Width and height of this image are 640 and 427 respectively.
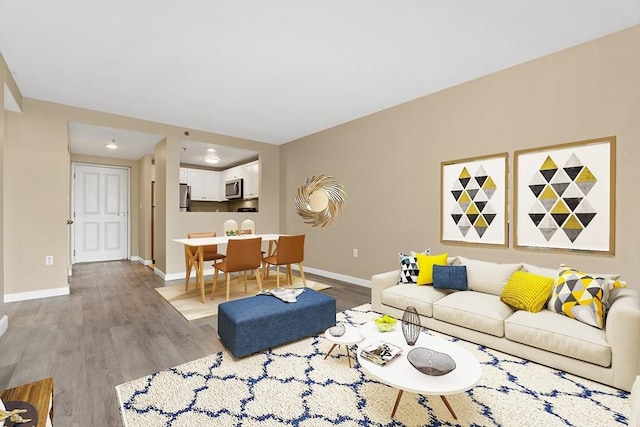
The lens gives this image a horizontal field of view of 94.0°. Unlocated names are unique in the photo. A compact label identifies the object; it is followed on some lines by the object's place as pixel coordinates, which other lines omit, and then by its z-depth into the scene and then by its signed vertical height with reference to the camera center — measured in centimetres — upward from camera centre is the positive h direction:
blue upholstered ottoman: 233 -91
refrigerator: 667 +33
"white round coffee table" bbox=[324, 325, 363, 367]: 211 -91
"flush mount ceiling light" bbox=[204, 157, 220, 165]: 680 +121
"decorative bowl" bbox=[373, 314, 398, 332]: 213 -80
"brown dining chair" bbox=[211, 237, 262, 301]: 374 -58
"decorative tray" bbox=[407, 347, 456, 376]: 160 -84
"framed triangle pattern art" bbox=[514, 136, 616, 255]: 257 +15
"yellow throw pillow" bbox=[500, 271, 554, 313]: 243 -66
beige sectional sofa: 189 -86
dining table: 385 -57
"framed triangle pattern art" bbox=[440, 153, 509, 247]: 321 +13
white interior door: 654 -3
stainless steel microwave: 696 +56
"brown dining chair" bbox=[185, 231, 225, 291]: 441 -63
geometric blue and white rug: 165 -115
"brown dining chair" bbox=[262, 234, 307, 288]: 438 -62
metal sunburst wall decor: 513 +22
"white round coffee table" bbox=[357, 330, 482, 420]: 148 -87
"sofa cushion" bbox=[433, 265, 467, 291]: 302 -66
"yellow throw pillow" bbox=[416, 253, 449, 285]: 322 -58
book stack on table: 171 -84
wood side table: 116 -77
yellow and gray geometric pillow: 216 -63
